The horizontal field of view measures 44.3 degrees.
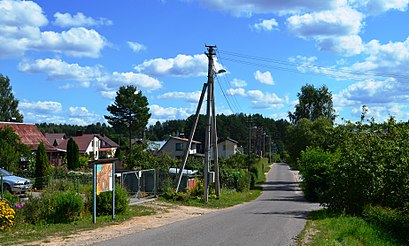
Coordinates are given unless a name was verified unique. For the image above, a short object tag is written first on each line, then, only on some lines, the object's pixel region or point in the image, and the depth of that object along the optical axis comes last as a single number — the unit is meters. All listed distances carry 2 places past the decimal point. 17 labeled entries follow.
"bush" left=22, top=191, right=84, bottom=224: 16.25
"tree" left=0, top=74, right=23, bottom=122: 69.31
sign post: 16.94
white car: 27.78
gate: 28.73
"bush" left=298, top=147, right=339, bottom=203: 34.16
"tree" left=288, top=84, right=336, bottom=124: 75.19
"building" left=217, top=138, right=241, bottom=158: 118.03
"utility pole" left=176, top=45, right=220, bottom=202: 28.67
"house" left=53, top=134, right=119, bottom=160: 79.38
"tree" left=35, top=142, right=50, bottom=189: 36.25
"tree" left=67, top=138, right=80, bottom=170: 56.69
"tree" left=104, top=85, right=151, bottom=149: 73.81
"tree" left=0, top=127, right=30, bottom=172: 35.19
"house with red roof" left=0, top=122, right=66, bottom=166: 50.12
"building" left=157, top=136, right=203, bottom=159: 93.62
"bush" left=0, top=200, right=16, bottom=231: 14.57
